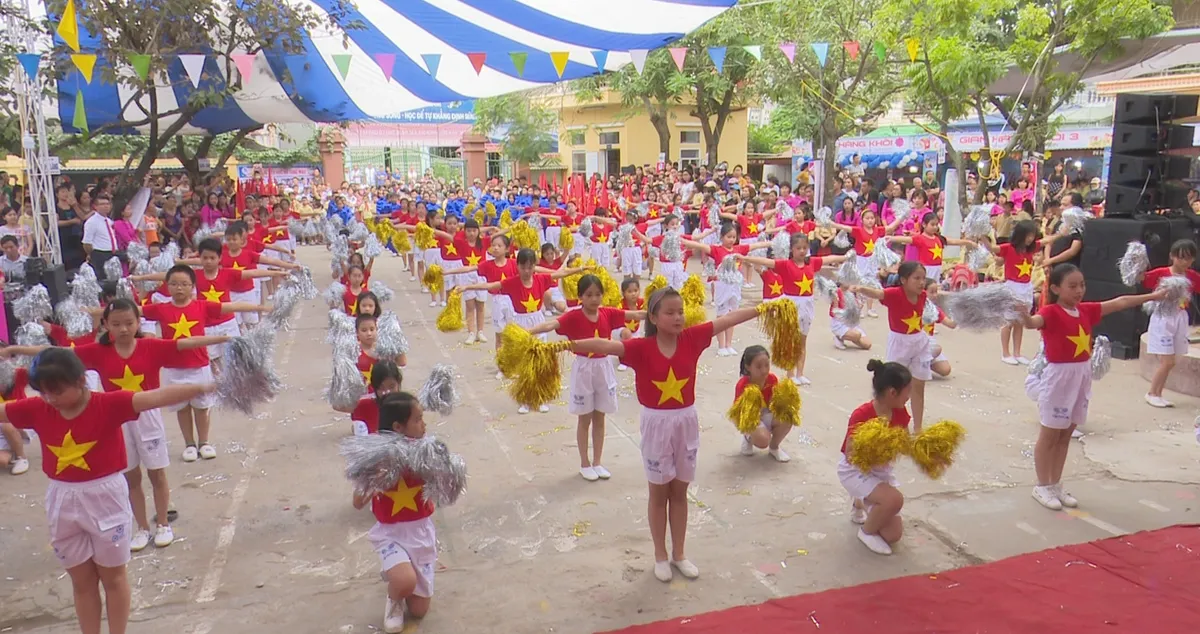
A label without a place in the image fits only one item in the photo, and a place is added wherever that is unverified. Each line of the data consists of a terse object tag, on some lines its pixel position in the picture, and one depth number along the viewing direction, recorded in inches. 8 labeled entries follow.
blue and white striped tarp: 471.8
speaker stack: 343.9
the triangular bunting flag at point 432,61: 460.4
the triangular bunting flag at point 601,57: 490.0
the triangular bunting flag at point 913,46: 470.3
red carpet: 148.6
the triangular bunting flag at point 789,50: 507.8
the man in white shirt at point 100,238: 416.5
